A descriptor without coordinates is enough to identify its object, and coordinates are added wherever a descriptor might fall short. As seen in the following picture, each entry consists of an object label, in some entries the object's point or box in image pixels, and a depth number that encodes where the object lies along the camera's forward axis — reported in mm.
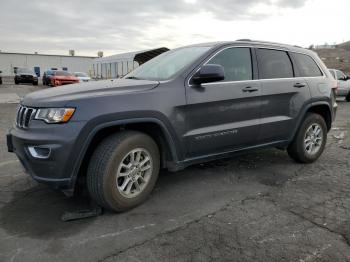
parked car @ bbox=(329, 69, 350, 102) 16453
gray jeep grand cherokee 3209
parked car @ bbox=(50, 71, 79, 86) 24469
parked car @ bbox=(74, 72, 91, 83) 25097
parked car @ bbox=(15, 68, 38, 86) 31484
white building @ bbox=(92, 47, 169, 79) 26578
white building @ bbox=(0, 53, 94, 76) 67312
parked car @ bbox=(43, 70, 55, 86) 29217
